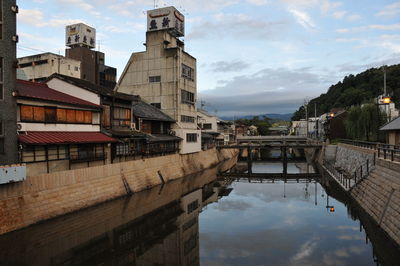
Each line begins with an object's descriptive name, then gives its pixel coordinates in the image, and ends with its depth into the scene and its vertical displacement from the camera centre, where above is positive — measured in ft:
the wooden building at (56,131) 77.10 +1.75
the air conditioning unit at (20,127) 75.77 +2.78
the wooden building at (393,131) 110.83 +1.05
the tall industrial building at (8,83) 69.10 +13.64
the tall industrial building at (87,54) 310.24 +93.42
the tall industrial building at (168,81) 164.45 +33.91
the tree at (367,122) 166.30 +7.13
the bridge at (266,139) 306.98 -4.88
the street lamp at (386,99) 124.88 +15.36
